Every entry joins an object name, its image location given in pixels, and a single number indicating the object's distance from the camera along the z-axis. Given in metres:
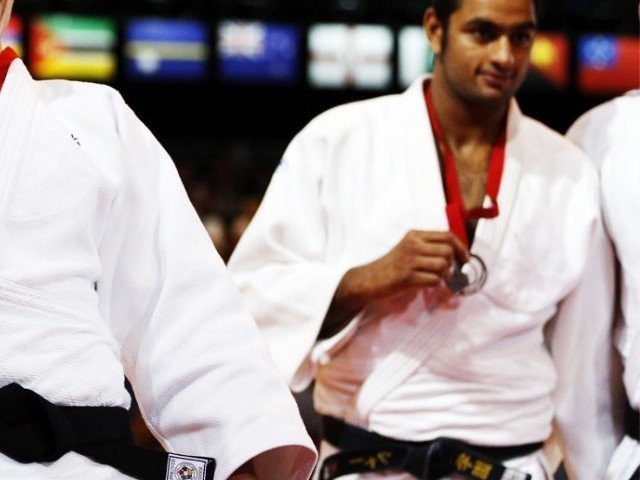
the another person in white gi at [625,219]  5.60
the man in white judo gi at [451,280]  5.52
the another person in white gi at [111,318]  3.51
